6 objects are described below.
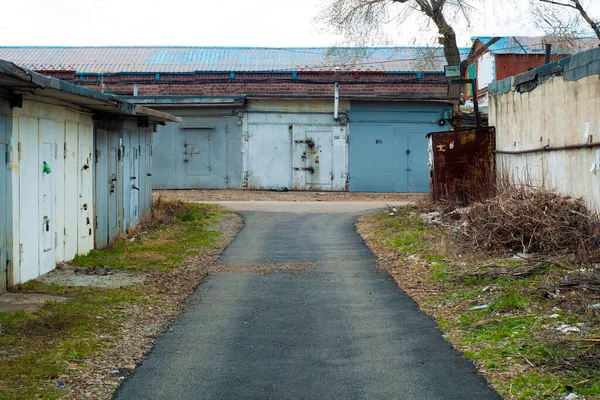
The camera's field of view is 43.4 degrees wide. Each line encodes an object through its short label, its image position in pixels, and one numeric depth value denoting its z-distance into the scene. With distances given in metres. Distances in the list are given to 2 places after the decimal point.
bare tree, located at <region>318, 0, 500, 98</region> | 28.58
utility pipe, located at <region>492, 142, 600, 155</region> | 11.38
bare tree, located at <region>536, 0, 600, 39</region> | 24.14
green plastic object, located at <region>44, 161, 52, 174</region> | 11.03
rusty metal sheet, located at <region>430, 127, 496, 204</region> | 17.05
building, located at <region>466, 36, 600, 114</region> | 35.75
